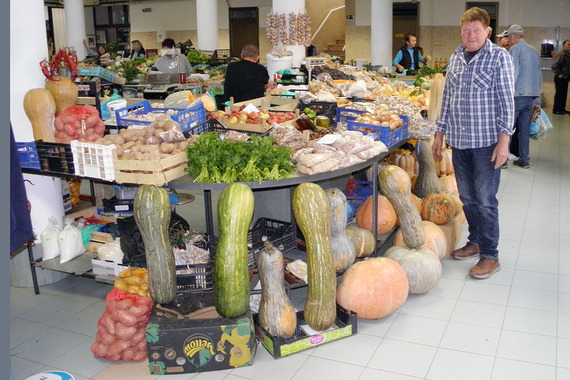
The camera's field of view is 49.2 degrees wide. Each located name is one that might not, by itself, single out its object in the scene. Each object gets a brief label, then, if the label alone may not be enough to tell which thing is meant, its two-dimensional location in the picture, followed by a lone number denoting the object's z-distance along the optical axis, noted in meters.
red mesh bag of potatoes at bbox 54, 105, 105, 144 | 4.75
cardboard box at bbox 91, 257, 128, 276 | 4.59
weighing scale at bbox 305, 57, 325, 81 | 9.48
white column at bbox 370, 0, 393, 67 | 15.74
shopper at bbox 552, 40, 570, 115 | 14.19
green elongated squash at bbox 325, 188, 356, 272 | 4.43
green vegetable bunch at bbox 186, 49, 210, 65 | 13.62
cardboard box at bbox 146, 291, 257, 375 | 3.66
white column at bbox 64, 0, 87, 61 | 18.94
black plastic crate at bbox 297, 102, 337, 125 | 6.22
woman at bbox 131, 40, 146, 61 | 15.32
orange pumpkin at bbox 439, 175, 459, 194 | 6.25
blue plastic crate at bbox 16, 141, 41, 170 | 4.59
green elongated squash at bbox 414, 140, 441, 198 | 5.91
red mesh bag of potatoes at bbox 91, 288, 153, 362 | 3.82
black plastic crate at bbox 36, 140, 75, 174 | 4.44
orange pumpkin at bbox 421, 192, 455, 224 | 5.45
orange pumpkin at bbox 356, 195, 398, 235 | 5.23
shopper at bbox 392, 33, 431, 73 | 12.32
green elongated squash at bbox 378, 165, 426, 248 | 4.77
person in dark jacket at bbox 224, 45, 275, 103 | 7.96
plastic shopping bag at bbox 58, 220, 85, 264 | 4.82
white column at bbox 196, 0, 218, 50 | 17.17
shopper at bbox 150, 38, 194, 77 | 10.89
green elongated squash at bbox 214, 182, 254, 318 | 3.77
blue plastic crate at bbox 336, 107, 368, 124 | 5.69
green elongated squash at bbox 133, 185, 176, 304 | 3.88
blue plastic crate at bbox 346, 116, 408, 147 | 5.14
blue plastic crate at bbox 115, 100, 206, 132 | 5.02
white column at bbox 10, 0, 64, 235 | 4.77
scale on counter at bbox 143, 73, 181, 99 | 10.20
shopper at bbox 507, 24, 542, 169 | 8.27
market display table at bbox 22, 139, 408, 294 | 4.03
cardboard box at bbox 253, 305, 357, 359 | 3.85
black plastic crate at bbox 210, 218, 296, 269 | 4.50
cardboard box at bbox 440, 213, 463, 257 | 5.42
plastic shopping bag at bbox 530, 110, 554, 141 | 8.68
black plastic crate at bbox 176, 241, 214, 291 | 4.16
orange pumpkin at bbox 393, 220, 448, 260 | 5.07
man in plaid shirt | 4.68
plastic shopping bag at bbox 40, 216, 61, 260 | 4.91
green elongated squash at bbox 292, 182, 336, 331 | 3.98
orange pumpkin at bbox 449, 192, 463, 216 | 5.83
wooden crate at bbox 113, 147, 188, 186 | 4.00
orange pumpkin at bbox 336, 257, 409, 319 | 4.19
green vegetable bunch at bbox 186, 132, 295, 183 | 4.01
